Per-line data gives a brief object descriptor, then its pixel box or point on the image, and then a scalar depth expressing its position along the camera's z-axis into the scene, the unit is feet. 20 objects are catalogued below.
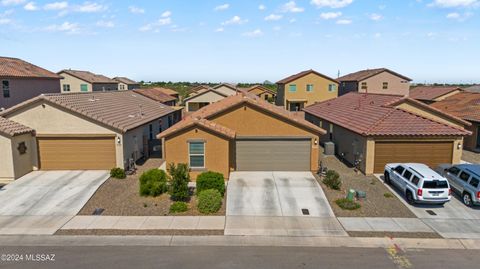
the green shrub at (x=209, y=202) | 51.96
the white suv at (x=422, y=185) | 53.21
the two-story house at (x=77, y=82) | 204.23
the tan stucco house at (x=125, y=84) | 266.81
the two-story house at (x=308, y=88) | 182.39
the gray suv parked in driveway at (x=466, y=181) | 54.24
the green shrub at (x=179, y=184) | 55.47
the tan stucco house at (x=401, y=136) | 69.92
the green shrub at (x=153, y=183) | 58.13
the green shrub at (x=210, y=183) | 58.34
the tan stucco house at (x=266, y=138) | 73.36
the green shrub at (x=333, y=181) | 62.54
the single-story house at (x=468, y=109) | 93.81
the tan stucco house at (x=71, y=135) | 70.95
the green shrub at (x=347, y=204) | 54.07
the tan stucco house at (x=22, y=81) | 98.78
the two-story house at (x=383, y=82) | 180.96
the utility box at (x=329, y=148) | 88.43
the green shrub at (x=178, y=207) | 52.34
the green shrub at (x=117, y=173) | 67.05
